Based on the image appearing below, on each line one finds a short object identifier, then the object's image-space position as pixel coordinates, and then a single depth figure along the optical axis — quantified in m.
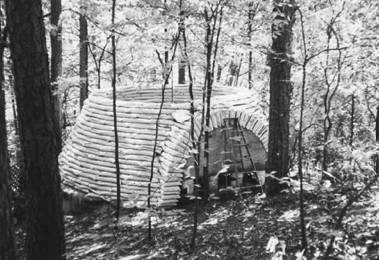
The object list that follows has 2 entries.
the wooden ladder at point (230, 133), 9.70
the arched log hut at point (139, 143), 9.29
